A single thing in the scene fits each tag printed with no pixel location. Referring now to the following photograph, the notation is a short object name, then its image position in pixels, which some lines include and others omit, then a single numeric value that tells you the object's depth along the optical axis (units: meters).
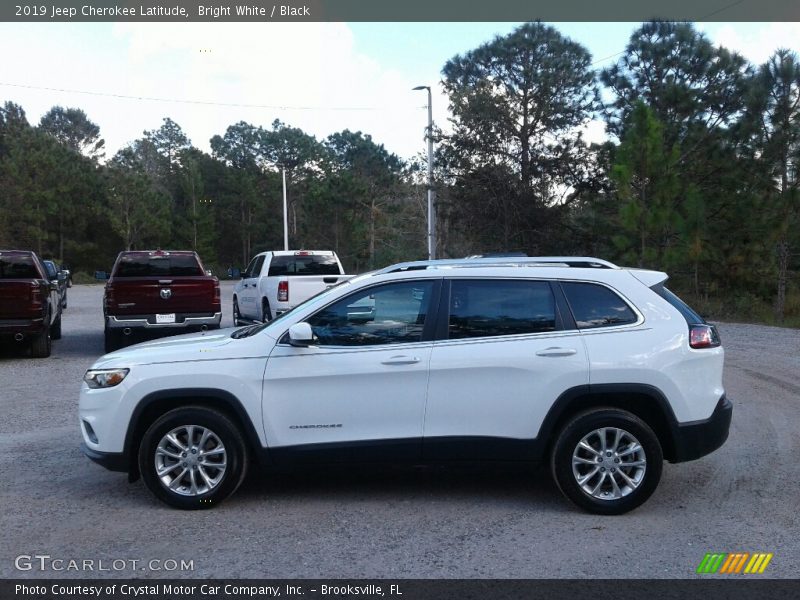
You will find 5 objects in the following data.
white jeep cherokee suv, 5.77
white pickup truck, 16.72
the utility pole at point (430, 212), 27.64
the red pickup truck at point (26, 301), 13.42
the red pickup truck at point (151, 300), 14.34
